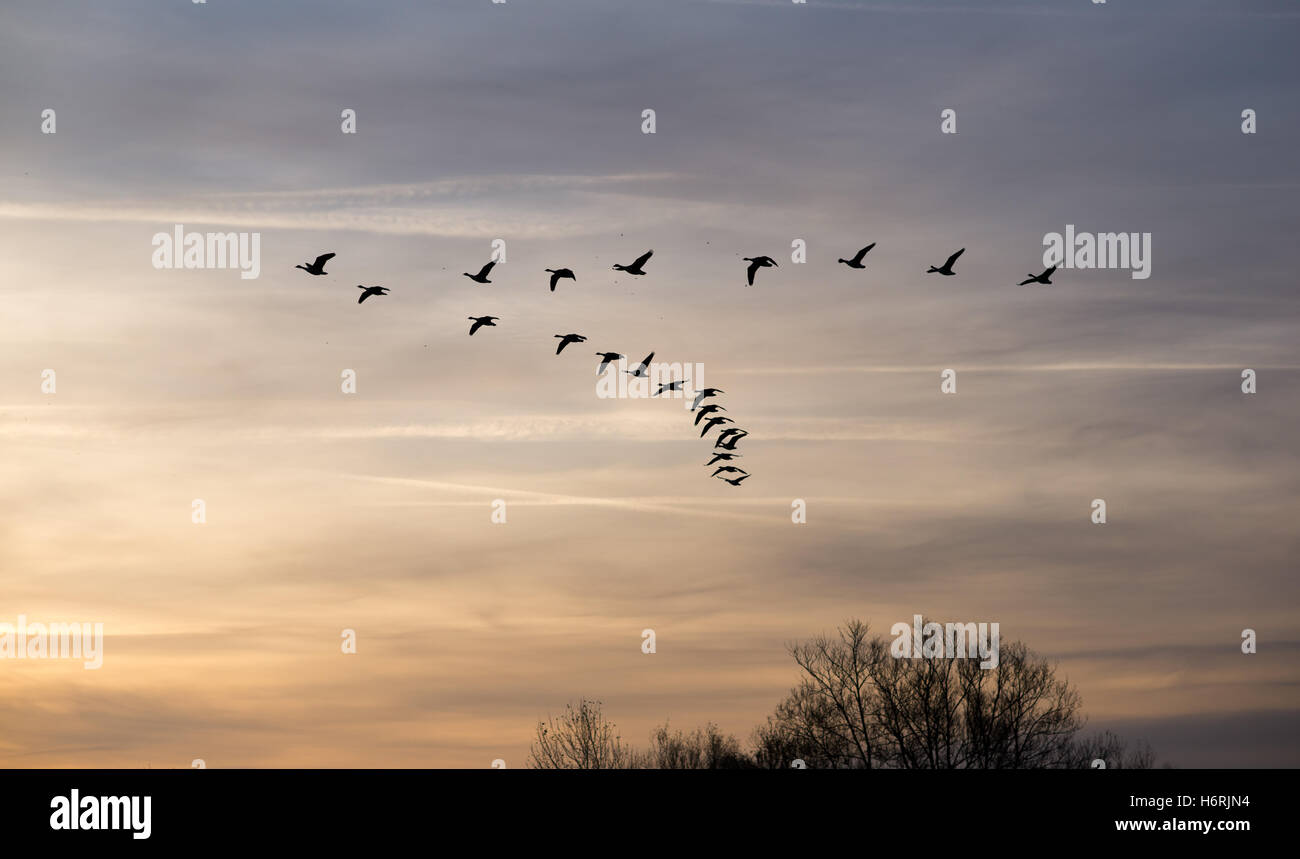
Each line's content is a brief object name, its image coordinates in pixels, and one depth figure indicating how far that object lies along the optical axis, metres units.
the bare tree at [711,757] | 84.88
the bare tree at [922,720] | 72.31
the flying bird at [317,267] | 40.62
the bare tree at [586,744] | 78.06
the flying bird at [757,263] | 42.19
